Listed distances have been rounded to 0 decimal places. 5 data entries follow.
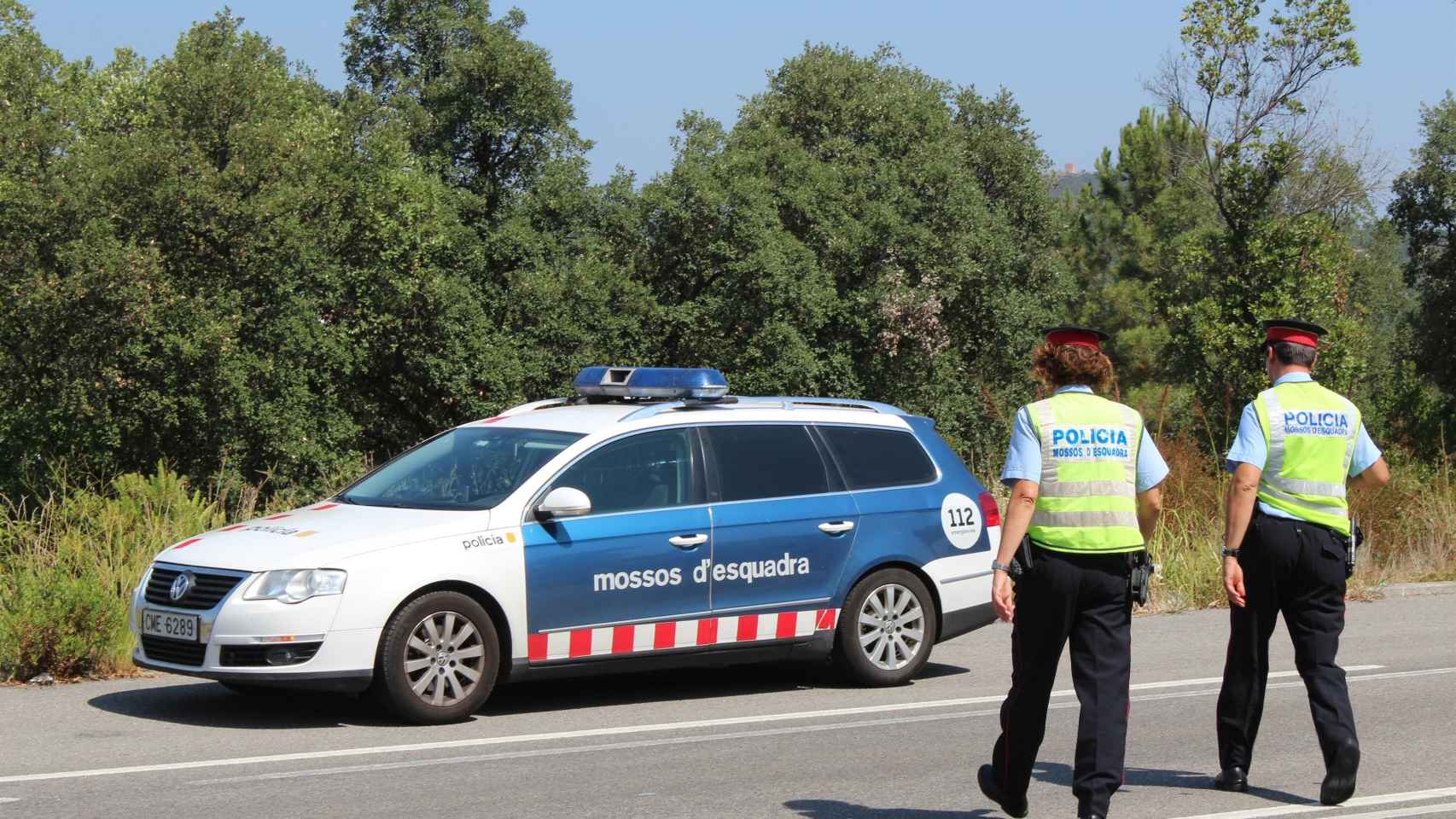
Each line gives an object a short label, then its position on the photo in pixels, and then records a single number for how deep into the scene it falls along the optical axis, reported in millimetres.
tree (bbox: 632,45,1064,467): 42938
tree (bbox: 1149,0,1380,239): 32469
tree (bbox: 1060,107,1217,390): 65188
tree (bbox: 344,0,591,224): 41094
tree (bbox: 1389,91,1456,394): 47656
